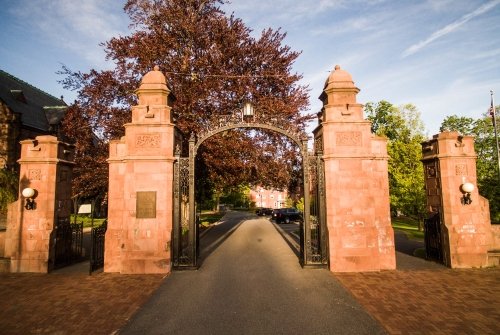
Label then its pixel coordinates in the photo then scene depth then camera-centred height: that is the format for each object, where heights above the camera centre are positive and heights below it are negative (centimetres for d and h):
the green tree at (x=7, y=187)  1218 +59
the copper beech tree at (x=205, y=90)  1544 +594
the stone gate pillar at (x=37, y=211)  925 -37
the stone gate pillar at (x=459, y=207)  915 -44
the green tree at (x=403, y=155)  2048 +351
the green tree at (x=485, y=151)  1772 +483
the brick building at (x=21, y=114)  3000 +1009
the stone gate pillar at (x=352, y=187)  888 +26
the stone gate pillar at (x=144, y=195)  890 +11
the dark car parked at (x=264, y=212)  4688 -246
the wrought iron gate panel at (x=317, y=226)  923 -98
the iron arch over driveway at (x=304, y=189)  924 -3
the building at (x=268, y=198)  9546 -49
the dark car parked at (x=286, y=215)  2970 -193
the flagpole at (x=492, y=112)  1837 +512
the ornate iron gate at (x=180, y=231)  920 -107
